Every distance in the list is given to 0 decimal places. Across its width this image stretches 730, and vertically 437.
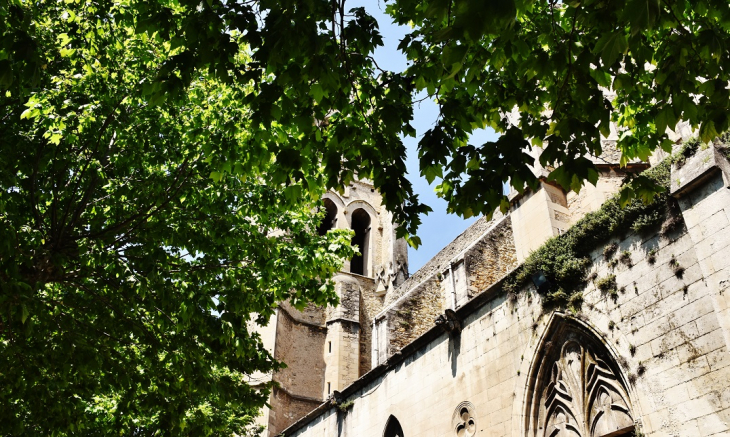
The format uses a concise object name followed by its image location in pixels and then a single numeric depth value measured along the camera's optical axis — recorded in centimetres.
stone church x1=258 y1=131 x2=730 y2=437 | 705
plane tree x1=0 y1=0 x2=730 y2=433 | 406
